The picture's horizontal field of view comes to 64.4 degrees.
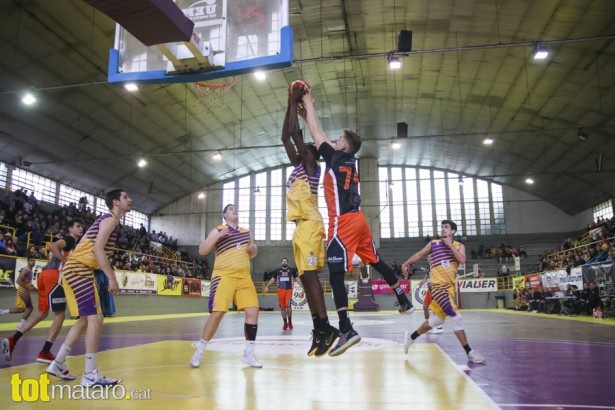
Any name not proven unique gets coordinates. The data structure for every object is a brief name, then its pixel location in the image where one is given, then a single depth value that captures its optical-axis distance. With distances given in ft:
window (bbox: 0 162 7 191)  86.59
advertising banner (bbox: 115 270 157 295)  73.35
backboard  19.93
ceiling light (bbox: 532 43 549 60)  55.52
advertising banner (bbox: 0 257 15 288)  53.31
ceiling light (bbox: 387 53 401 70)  60.59
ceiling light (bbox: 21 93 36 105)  61.01
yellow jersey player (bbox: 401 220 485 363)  24.18
